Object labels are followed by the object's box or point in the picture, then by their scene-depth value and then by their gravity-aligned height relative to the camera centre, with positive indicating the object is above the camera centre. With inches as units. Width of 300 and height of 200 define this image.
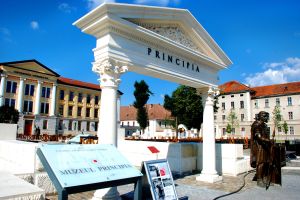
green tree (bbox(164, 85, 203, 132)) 1551.4 +135.7
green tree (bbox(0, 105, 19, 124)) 915.9 +49.2
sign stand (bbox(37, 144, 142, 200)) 120.2 -23.8
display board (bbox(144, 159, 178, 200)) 169.9 -37.3
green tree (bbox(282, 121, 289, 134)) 1879.9 +14.2
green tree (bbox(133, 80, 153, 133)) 1991.9 +243.3
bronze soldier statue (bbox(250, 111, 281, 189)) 313.0 -34.0
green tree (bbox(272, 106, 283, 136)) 1866.4 +98.0
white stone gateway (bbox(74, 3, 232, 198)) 240.4 +95.4
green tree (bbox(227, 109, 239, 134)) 2041.1 +76.3
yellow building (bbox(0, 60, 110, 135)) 1610.5 +212.2
